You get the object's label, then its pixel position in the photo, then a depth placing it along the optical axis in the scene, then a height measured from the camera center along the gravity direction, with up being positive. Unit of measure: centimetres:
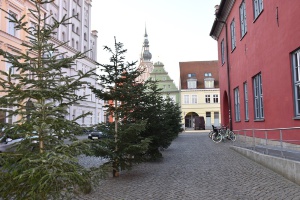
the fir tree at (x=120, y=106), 836 +47
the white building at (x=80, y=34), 4084 +1385
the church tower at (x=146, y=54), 10509 +2485
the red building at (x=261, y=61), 1034 +277
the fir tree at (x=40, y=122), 375 +0
